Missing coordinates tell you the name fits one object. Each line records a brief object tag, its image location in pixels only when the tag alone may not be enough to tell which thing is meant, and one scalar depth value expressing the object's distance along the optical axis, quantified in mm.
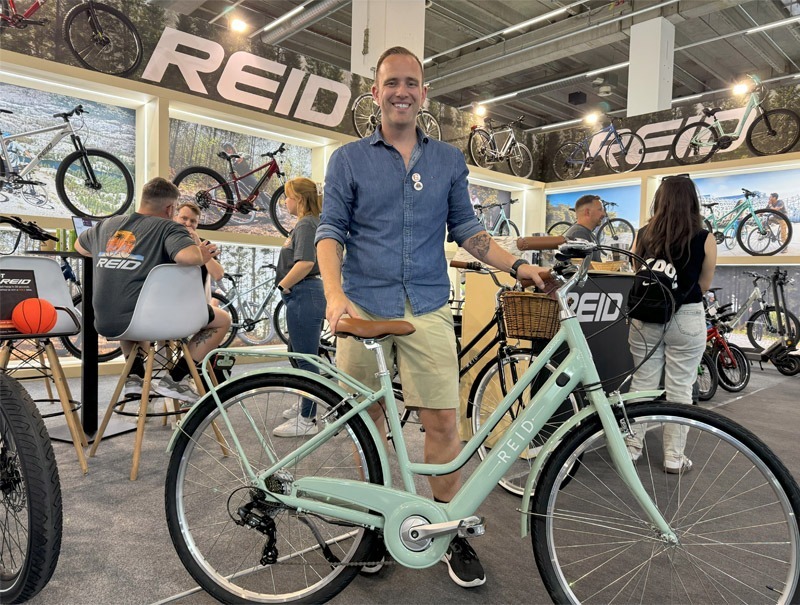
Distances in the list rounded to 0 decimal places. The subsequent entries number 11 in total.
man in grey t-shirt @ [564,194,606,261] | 4045
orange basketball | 2215
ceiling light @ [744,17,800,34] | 6791
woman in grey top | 3018
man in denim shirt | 1613
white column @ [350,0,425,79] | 5891
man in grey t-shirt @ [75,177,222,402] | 2449
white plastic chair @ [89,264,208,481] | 2410
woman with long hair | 2609
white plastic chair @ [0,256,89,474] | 2379
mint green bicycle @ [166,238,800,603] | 1352
